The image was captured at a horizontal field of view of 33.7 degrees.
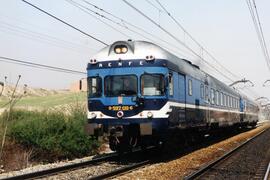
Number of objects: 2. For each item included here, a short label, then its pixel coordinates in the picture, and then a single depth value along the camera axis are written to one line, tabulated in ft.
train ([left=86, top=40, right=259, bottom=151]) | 45.14
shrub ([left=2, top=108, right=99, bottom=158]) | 57.46
